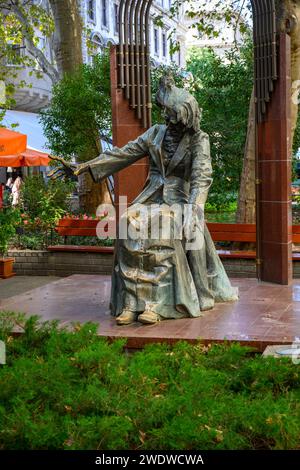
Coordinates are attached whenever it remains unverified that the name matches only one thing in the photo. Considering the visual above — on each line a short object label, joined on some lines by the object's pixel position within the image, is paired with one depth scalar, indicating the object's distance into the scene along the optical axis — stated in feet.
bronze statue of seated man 24.77
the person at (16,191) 55.21
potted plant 40.52
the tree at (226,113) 51.70
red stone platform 22.77
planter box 42.47
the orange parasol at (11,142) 43.14
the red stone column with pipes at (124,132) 33.86
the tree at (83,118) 50.24
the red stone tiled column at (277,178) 31.63
